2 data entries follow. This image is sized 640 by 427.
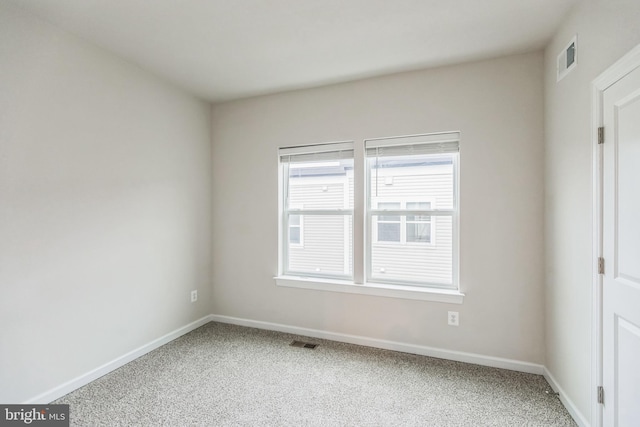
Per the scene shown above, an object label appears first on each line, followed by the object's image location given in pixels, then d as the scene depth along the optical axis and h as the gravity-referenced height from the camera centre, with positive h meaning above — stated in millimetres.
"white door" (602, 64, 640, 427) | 1435 -192
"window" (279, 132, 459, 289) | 2834 +28
